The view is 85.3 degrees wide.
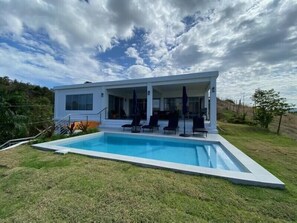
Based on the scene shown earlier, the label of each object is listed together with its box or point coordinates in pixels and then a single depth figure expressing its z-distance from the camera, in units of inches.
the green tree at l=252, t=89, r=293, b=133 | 530.3
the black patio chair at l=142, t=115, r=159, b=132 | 445.0
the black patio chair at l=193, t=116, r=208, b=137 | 388.2
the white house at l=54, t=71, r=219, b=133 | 499.5
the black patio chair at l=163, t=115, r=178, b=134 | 424.5
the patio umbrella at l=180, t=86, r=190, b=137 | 395.2
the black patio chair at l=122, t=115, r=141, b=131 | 465.2
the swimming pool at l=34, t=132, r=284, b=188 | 150.2
